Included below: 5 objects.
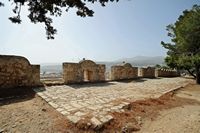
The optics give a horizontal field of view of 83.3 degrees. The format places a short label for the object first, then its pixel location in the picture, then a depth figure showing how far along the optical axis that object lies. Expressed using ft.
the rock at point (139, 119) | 12.11
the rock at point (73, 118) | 11.00
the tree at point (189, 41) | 31.24
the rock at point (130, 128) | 10.86
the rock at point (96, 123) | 10.64
